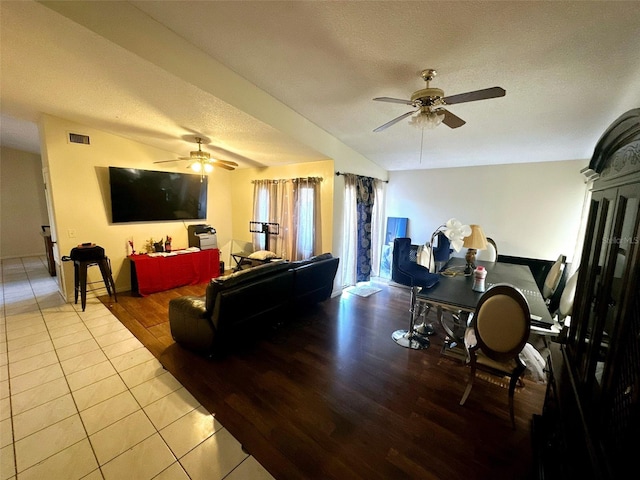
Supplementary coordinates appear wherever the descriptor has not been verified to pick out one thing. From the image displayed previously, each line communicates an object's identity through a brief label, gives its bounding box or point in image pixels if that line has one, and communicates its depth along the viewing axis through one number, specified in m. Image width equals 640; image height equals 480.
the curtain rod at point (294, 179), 4.18
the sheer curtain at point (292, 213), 4.34
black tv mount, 5.06
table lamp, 2.81
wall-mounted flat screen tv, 4.10
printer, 4.98
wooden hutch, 0.77
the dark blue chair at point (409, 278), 2.76
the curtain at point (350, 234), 4.45
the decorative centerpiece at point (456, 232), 2.51
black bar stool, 3.44
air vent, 3.57
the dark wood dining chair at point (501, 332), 1.74
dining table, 2.18
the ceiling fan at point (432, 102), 1.67
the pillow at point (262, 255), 4.77
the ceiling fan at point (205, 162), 3.74
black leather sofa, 2.37
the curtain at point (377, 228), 5.18
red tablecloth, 4.07
